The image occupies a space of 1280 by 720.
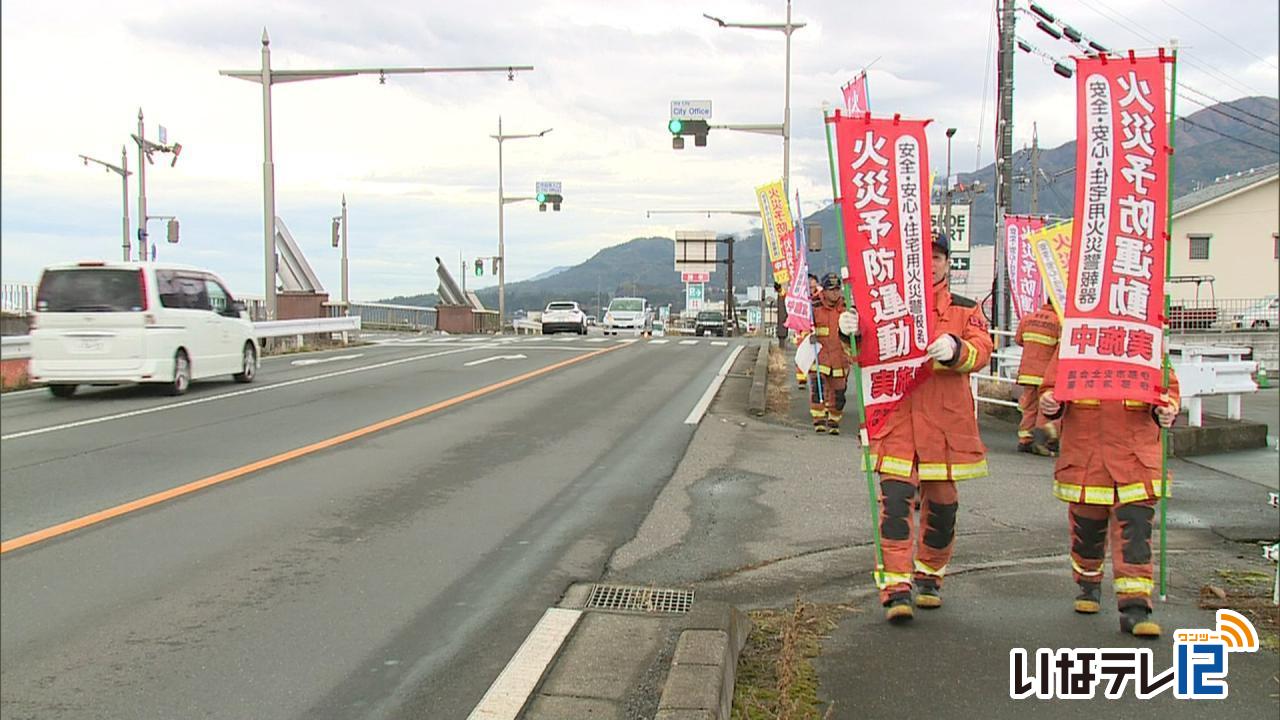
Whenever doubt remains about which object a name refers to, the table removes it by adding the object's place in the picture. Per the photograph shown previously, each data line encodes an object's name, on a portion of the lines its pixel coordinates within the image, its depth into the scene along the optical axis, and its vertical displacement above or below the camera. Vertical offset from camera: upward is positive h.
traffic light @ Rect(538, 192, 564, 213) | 44.94 +4.92
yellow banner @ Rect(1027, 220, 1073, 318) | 6.14 +0.36
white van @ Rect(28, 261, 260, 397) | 14.16 -0.25
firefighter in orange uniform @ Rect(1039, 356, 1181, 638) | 4.84 -0.81
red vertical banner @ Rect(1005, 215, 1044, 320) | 11.38 +0.53
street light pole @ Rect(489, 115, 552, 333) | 48.88 +2.86
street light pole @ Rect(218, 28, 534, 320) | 23.09 +3.90
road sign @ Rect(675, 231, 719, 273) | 51.59 +3.23
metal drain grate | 5.41 -1.55
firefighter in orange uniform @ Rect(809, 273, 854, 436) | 12.16 -0.61
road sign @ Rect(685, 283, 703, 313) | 63.16 +0.96
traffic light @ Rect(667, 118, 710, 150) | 26.73 +4.75
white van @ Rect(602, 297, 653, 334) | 42.88 -0.25
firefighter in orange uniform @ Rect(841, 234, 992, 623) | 4.98 -0.70
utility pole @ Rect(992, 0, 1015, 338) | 15.53 +2.53
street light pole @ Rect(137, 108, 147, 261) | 32.72 +3.21
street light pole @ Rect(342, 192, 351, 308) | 39.59 +1.98
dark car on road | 52.16 -0.57
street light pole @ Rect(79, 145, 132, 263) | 30.75 +3.46
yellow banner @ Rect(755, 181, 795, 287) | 16.02 +1.40
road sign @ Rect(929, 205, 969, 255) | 30.12 +2.48
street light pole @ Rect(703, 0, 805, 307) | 29.59 +5.38
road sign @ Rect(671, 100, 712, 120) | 28.53 +5.75
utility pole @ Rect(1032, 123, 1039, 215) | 35.95 +4.93
